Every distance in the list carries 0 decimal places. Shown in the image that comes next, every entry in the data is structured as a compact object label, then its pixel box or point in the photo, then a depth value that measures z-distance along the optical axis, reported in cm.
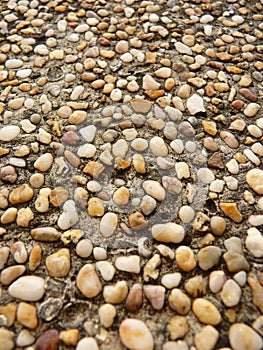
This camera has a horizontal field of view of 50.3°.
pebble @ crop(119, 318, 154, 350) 12
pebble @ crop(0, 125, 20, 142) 17
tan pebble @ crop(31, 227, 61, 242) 14
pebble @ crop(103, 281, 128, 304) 13
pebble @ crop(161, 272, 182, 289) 13
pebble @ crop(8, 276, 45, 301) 13
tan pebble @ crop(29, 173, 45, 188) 15
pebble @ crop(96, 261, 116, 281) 13
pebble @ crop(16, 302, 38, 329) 12
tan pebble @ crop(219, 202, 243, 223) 14
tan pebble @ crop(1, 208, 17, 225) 14
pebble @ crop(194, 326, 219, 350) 12
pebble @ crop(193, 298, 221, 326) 12
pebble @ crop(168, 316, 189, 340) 12
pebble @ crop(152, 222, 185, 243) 14
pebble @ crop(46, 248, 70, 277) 13
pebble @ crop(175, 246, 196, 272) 13
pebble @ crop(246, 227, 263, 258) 14
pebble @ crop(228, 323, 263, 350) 12
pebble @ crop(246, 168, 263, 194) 15
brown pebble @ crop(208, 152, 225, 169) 16
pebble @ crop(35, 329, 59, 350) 12
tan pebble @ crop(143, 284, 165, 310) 12
